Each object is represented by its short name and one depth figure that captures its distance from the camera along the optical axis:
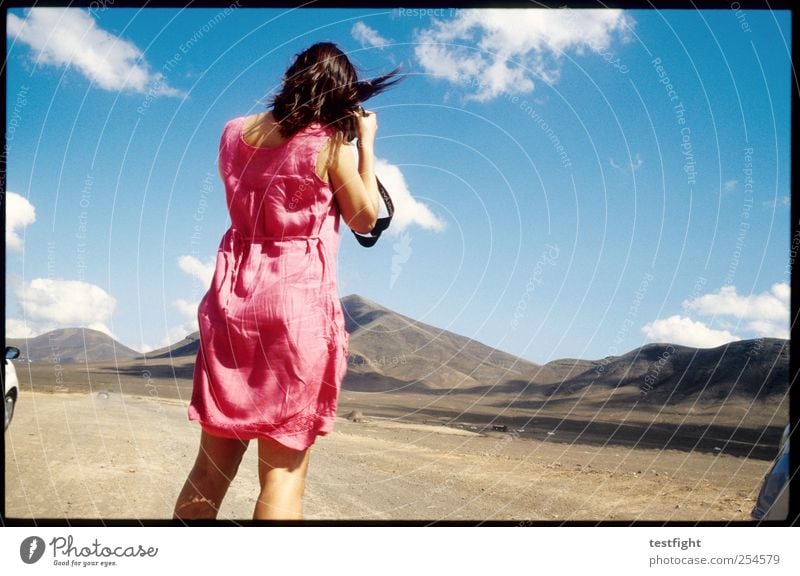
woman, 2.69
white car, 5.87
